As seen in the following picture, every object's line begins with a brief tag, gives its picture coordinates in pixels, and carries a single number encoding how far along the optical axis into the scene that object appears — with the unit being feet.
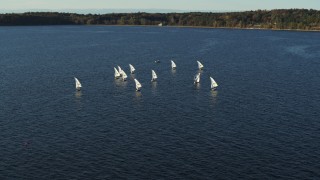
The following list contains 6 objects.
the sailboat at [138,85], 495.82
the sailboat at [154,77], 552.82
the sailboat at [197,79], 533.14
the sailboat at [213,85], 501.97
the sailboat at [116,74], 571.69
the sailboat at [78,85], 494.05
